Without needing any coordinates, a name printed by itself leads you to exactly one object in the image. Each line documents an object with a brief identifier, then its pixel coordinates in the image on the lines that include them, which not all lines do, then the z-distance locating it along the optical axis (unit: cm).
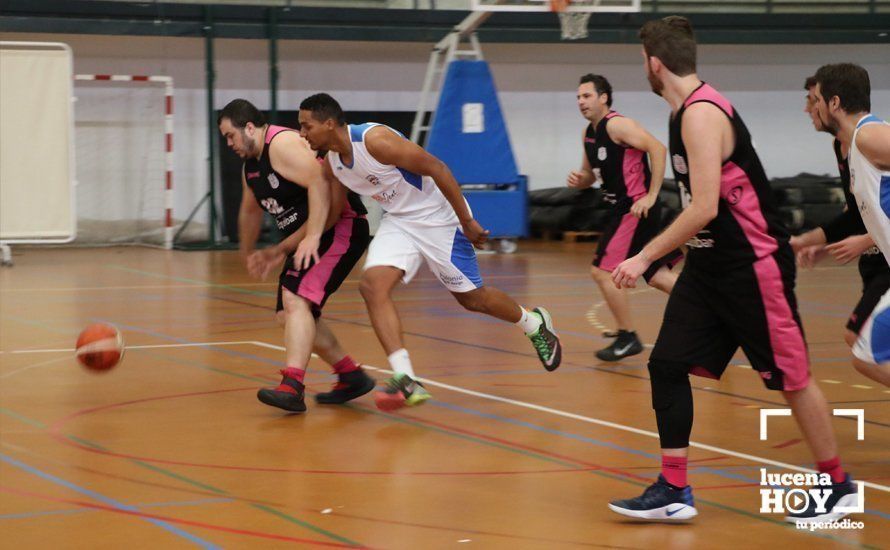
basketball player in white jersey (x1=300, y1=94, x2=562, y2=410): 1063
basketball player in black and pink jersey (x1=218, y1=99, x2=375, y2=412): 1097
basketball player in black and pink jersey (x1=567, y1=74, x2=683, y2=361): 1395
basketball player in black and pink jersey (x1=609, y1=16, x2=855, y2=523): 732
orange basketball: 1128
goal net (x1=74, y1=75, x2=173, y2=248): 3240
